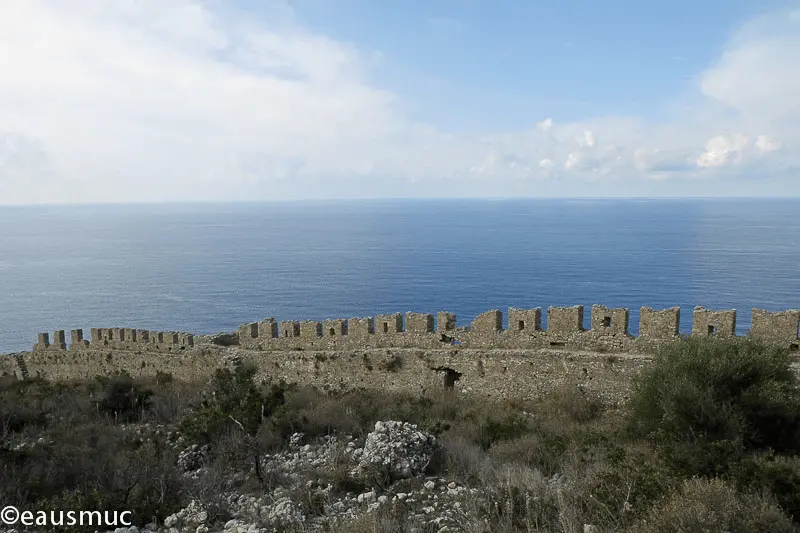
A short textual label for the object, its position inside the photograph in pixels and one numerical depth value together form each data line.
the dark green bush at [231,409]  10.02
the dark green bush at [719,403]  7.21
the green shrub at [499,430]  9.42
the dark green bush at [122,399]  12.88
